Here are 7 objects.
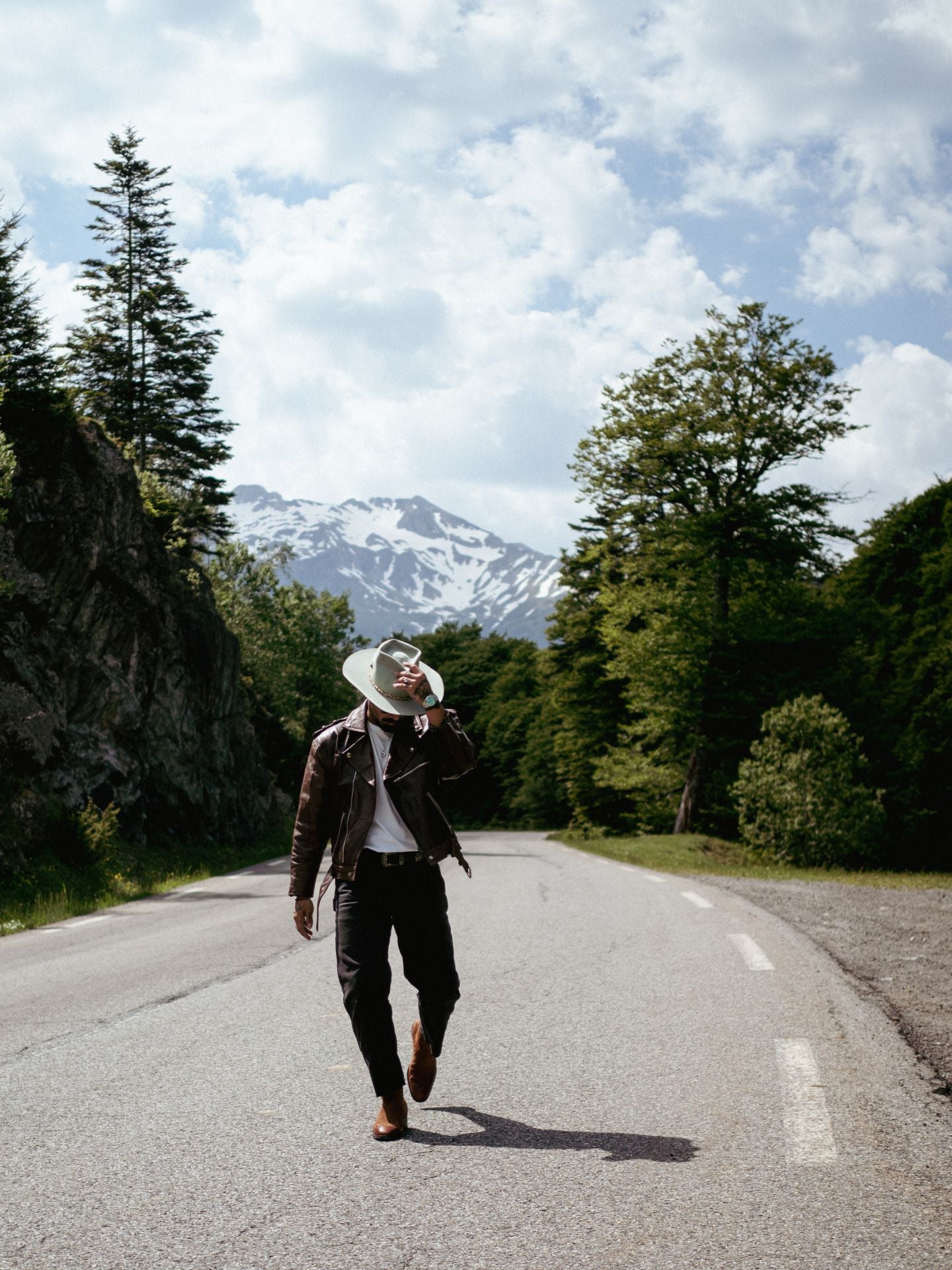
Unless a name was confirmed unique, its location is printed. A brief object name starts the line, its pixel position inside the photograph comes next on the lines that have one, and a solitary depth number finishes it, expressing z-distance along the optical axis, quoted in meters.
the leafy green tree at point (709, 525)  33.06
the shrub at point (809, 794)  24.66
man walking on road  4.94
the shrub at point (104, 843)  19.03
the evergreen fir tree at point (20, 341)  23.92
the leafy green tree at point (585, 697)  50.47
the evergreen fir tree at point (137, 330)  43.78
